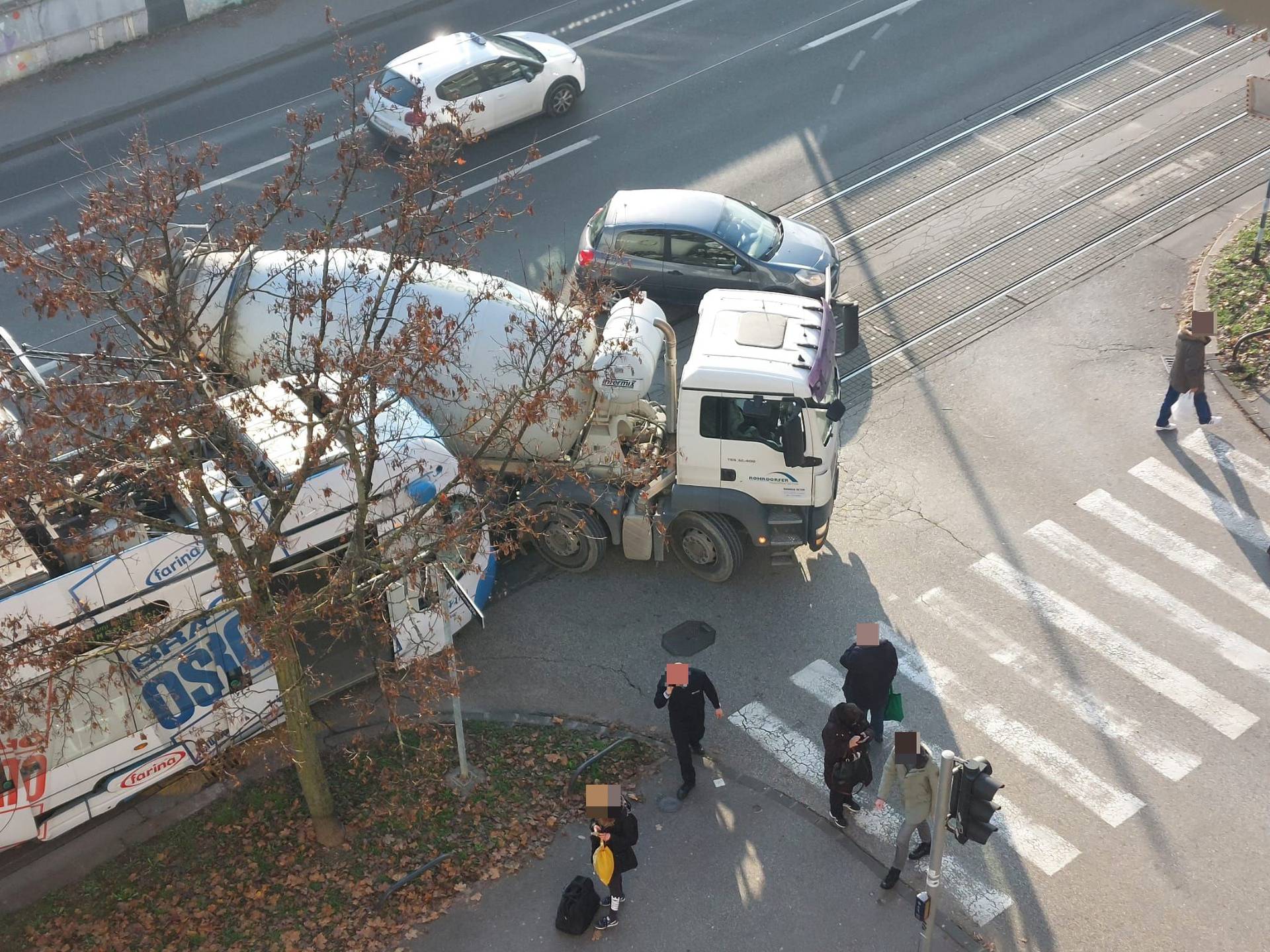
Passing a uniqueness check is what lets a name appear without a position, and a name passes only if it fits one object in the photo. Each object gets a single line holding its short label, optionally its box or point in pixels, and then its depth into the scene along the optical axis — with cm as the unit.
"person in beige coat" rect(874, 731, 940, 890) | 996
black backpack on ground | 1027
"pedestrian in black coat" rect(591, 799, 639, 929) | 1002
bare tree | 861
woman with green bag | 1128
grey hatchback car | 1709
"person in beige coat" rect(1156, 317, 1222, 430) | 1470
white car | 1977
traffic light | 872
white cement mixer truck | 1267
